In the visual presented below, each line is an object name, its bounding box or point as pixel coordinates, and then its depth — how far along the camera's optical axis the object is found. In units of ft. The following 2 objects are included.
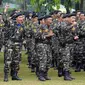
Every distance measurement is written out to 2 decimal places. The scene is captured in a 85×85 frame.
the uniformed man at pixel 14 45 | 41.47
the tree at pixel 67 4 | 75.20
